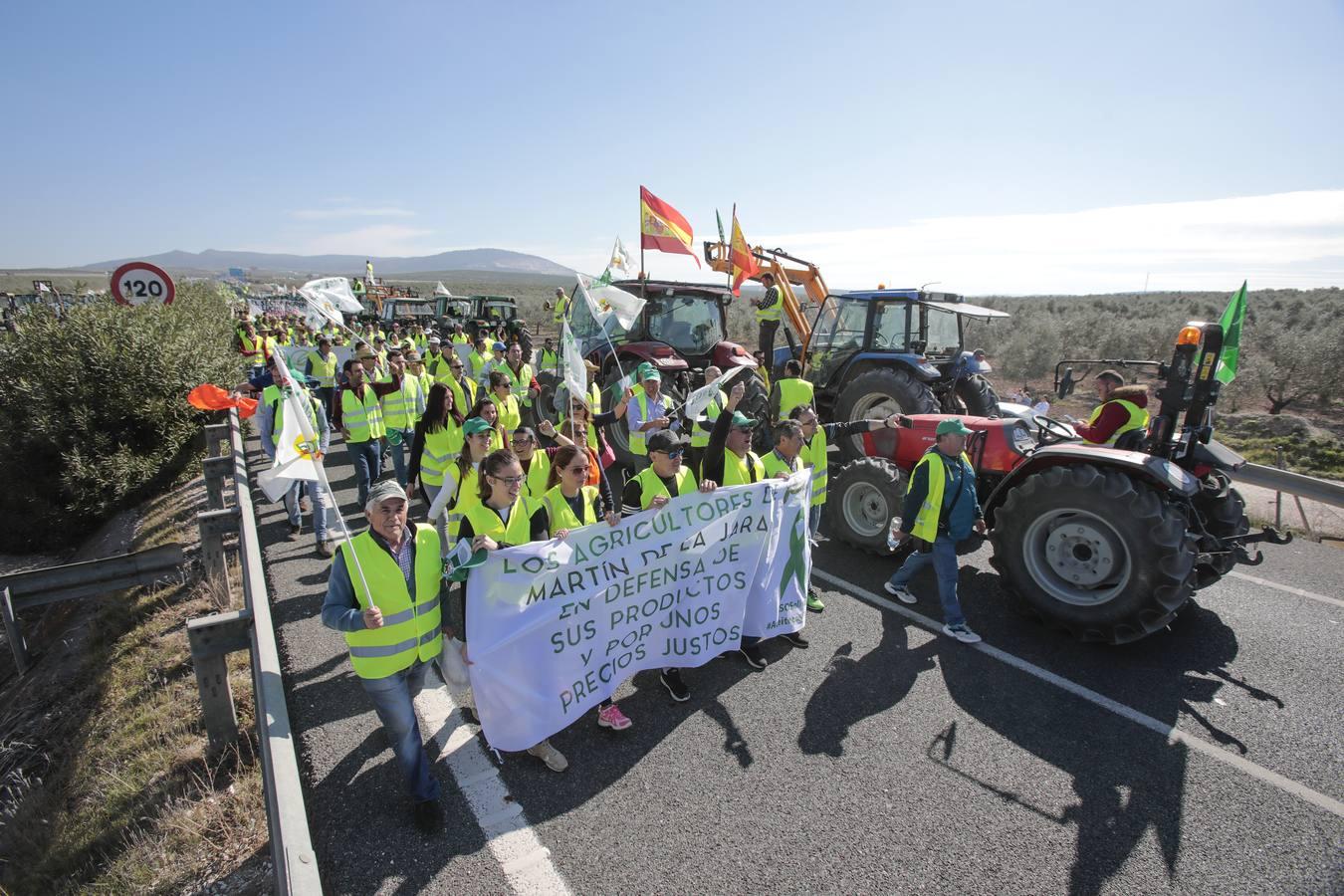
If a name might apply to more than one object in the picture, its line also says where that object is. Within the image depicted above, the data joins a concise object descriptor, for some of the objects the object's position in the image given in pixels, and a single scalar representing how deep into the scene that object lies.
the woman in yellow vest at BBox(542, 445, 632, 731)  3.85
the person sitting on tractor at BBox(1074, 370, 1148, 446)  5.68
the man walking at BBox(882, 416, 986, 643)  4.78
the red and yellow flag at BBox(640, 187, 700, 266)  8.70
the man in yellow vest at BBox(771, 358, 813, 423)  7.39
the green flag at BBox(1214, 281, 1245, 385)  4.64
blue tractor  8.13
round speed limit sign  7.93
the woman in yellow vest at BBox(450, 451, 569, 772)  3.66
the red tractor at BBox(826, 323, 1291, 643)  4.29
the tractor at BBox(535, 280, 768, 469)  9.30
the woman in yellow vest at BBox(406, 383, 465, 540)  5.96
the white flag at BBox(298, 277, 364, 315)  7.09
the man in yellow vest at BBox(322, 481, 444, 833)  2.94
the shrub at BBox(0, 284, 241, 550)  8.78
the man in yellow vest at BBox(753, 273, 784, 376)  10.18
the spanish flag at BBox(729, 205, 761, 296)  10.29
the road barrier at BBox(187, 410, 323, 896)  2.06
